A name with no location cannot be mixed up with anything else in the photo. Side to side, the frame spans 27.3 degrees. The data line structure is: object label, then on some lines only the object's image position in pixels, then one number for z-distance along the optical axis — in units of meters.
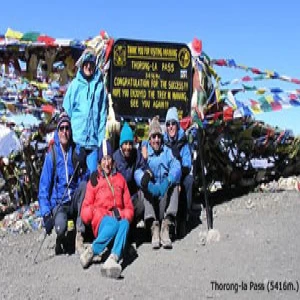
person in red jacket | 6.69
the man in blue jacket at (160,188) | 7.49
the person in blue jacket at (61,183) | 7.46
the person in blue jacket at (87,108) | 8.19
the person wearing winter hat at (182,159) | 7.99
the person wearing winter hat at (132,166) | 7.54
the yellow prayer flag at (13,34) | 9.89
